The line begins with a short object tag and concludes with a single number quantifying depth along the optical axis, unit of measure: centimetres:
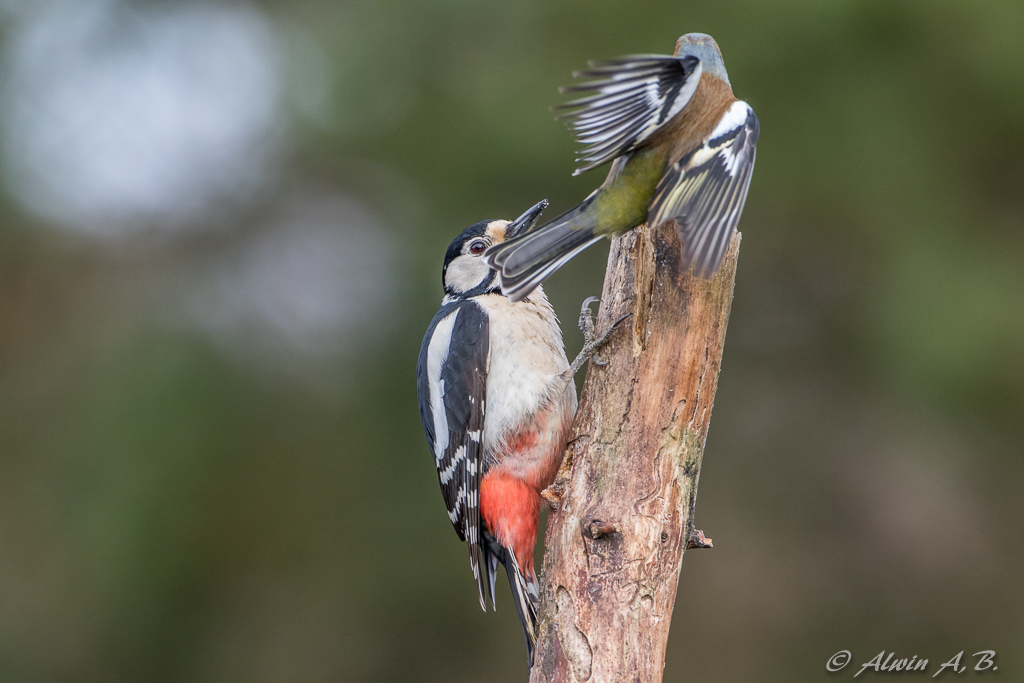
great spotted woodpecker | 583
